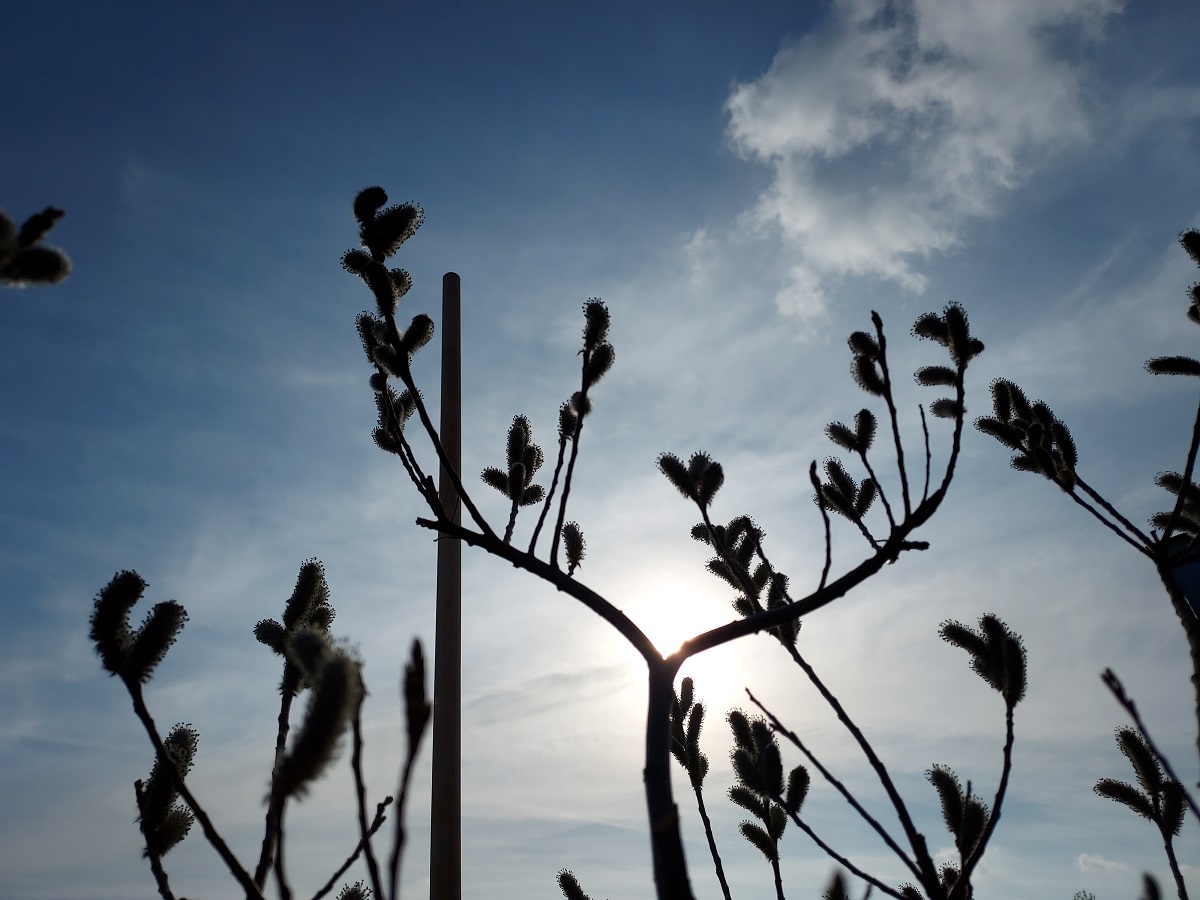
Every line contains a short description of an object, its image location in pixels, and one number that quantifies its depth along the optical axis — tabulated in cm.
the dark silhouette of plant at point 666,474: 178
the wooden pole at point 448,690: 420
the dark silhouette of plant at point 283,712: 103
